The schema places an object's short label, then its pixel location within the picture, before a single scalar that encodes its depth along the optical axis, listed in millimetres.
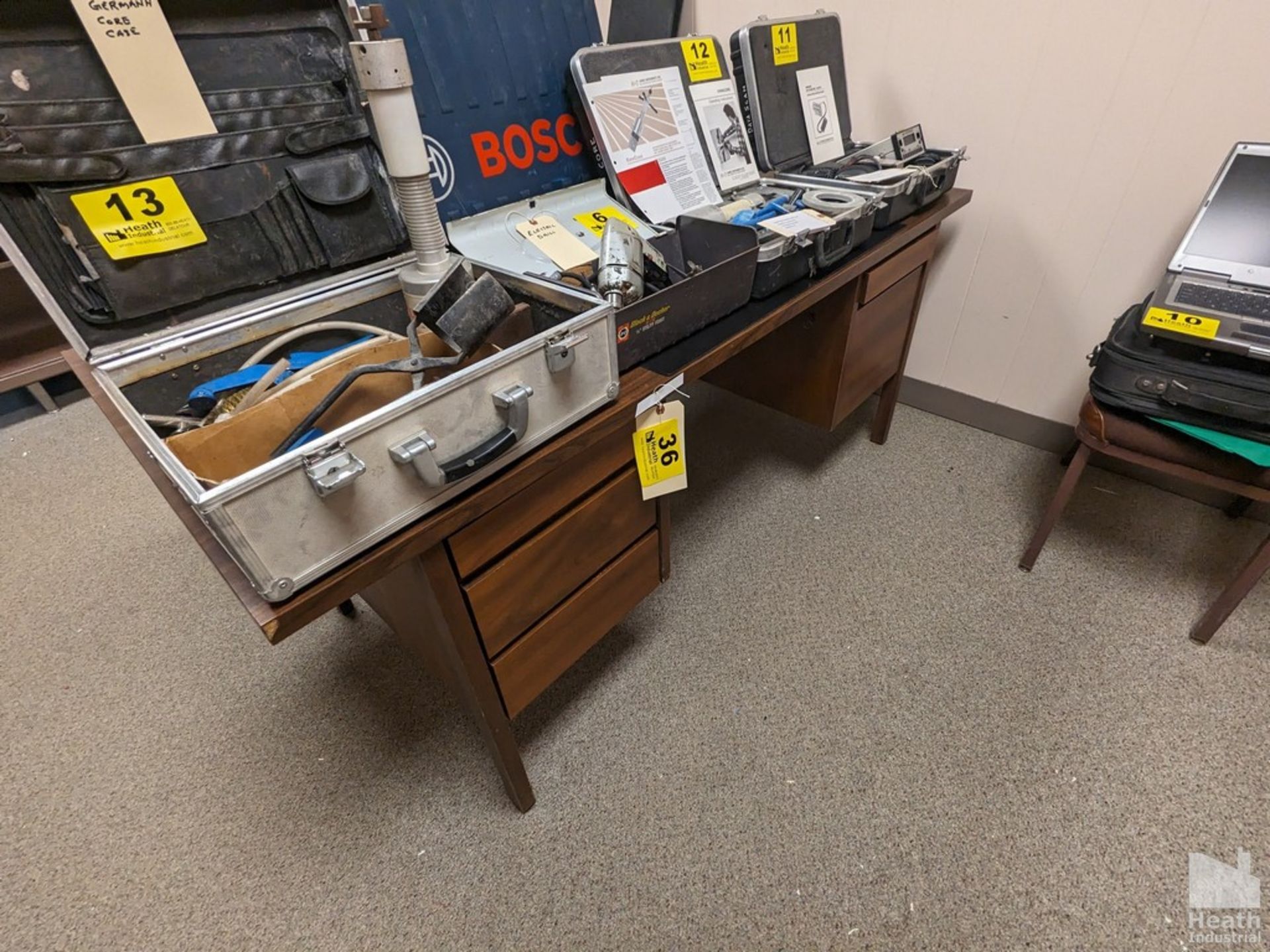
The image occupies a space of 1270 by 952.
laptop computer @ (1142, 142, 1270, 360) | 1054
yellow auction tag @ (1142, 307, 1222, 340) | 1062
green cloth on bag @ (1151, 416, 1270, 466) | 1031
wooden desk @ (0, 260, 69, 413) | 2080
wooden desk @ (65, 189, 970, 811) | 629
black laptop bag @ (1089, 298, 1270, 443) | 1032
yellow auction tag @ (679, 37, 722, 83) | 1237
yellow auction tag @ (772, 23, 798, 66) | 1350
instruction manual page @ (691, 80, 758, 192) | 1267
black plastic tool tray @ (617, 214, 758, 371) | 800
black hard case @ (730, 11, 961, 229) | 1288
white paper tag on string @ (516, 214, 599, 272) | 969
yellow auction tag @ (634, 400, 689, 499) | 857
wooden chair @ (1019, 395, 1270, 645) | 1085
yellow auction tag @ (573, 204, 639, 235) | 1075
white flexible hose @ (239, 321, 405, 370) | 781
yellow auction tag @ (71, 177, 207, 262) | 679
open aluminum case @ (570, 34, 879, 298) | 986
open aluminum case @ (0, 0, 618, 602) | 530
